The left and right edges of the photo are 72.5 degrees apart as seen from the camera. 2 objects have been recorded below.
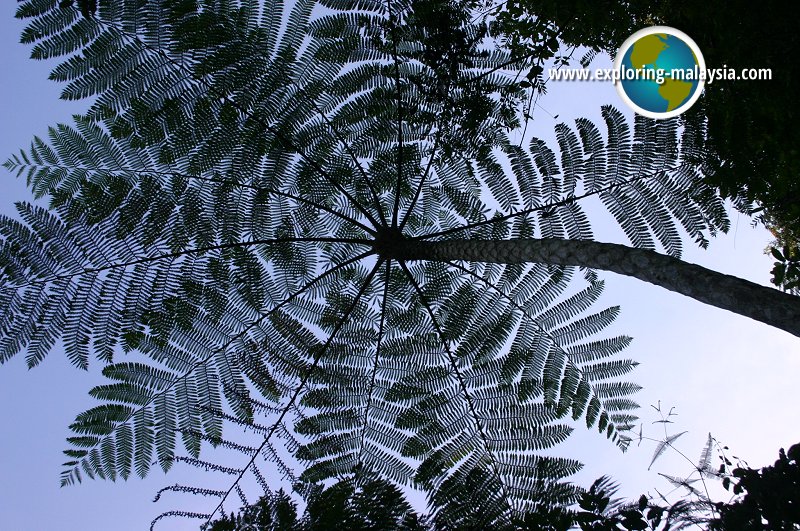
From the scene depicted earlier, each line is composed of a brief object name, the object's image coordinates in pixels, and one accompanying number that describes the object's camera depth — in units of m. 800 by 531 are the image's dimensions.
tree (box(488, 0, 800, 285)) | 2.76
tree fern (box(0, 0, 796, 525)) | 3.05
